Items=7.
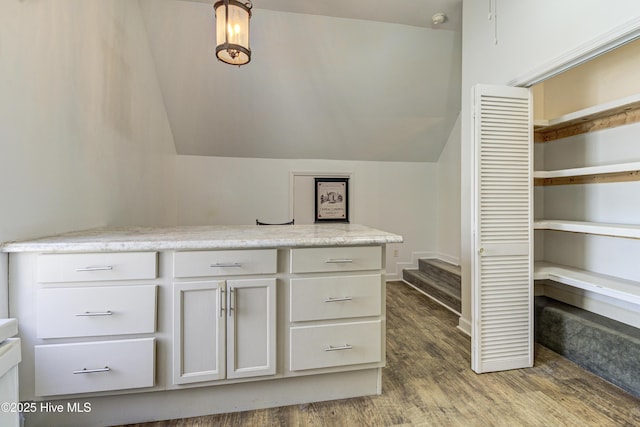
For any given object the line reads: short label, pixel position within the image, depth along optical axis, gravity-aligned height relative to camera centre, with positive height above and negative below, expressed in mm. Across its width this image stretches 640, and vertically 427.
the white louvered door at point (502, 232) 2064 -142
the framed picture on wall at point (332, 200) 4344 +169
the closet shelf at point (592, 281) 1803 -476
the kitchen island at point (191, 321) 1438 -584
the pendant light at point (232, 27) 1820 +1147
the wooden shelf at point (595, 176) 1817 +270
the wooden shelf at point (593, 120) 1904 +689
